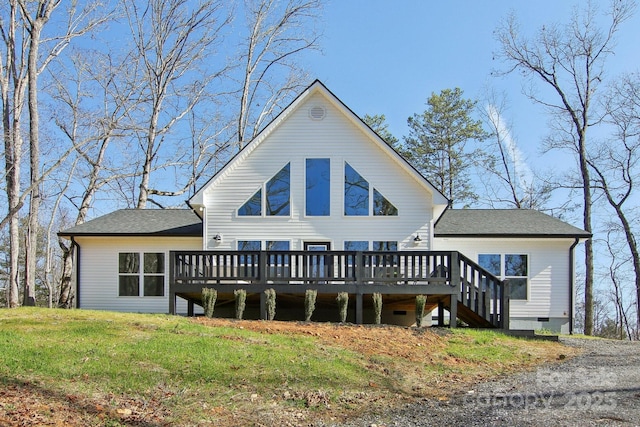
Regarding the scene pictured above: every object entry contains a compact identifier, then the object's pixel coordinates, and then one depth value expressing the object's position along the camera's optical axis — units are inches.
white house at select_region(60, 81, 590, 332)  530.6
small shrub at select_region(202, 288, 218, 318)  516.1
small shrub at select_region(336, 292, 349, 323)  510.3
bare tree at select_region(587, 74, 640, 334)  996.6
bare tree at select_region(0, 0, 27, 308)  688.4
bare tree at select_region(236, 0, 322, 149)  1162.0
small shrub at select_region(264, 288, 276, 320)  520.1
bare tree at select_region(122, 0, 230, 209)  1021.2
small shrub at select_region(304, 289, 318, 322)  504.7
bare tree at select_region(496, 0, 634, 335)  946.1
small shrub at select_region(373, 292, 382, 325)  514.3
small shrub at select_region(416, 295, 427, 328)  504.4
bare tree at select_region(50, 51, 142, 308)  887.1
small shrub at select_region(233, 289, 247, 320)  506.3
